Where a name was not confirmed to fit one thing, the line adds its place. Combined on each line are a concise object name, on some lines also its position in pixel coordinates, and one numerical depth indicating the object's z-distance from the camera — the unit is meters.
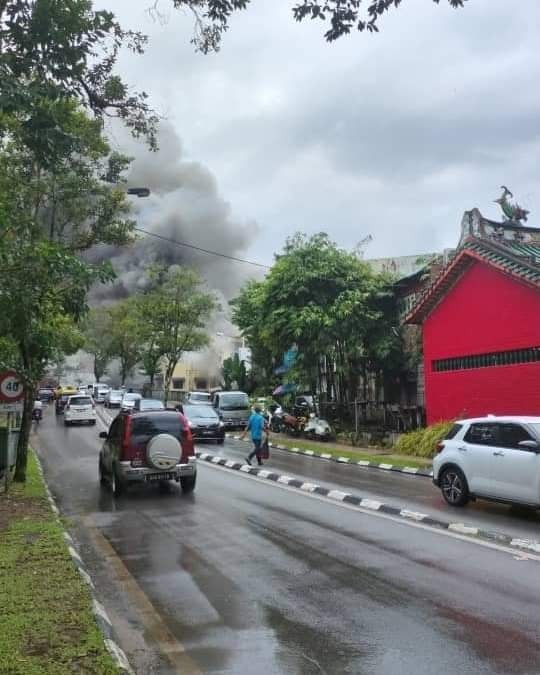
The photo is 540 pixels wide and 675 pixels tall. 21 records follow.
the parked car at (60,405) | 50.97
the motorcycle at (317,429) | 27.98
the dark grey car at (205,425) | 26.31
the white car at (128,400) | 43.55
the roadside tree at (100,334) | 78.06
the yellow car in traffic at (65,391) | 62.05
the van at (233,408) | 33.53
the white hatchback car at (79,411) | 37.47
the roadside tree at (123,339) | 65.50
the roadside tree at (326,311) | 26.81
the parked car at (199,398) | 38.65
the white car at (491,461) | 10.14
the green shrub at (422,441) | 20.52
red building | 18.39
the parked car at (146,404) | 32.80
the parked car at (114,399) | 54.88
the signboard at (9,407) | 13.80
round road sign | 13.59
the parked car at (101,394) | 64.62
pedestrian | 18.42
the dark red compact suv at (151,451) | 13.10
